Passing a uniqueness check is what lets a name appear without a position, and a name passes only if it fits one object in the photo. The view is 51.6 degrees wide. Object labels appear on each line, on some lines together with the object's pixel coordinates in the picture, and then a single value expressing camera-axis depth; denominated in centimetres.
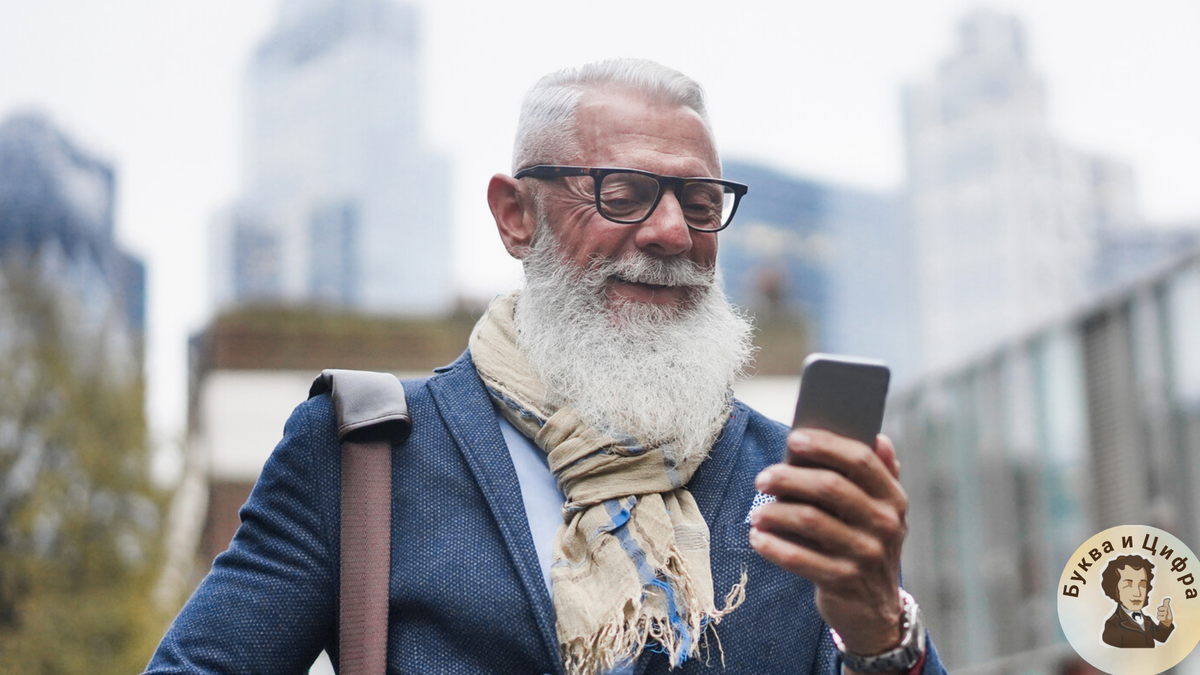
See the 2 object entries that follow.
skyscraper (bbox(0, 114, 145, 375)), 3544
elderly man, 175
